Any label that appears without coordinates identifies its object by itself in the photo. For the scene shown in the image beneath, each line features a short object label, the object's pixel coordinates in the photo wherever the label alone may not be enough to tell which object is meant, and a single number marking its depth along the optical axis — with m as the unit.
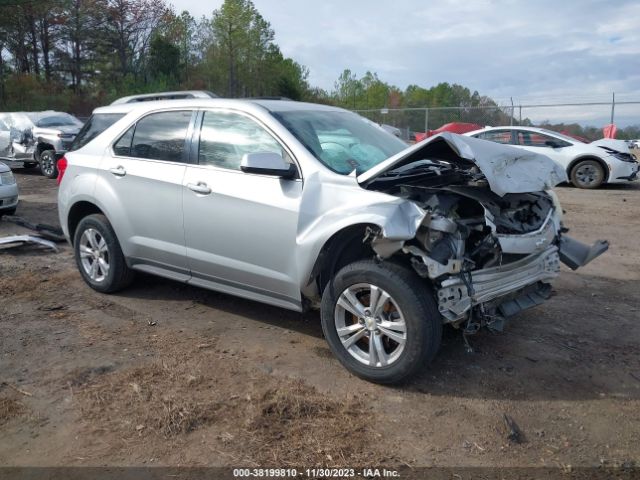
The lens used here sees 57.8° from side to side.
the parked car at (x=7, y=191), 9.18
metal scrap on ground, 7.36
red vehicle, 18.21
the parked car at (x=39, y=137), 15.66
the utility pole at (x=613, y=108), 20.38
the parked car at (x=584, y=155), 12.90
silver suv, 3.57
